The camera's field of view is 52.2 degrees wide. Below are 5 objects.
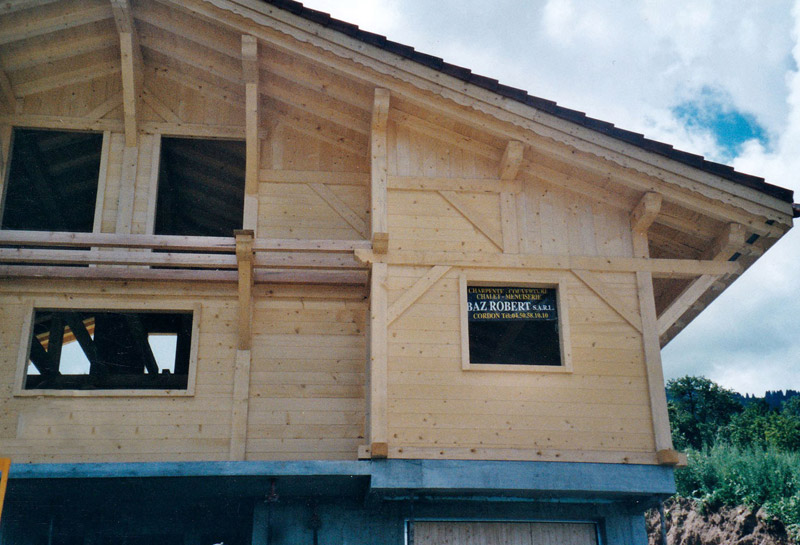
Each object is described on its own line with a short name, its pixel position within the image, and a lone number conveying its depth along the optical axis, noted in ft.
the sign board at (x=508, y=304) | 33.99
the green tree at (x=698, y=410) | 123.44
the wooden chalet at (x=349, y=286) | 31.73
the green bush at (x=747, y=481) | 66.33
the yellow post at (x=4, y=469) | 25.04
